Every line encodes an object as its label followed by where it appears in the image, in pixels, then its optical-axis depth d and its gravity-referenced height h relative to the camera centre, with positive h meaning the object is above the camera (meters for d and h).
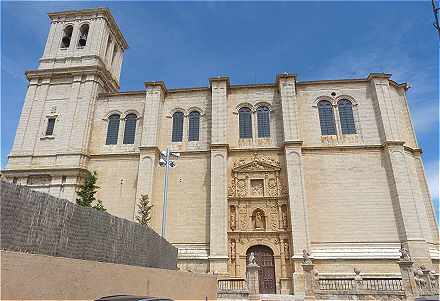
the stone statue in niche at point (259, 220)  23.44 +3.88
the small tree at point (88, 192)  20.48 +5.08
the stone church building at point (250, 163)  21.70 +7.99
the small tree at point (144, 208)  20.71 +4.29
